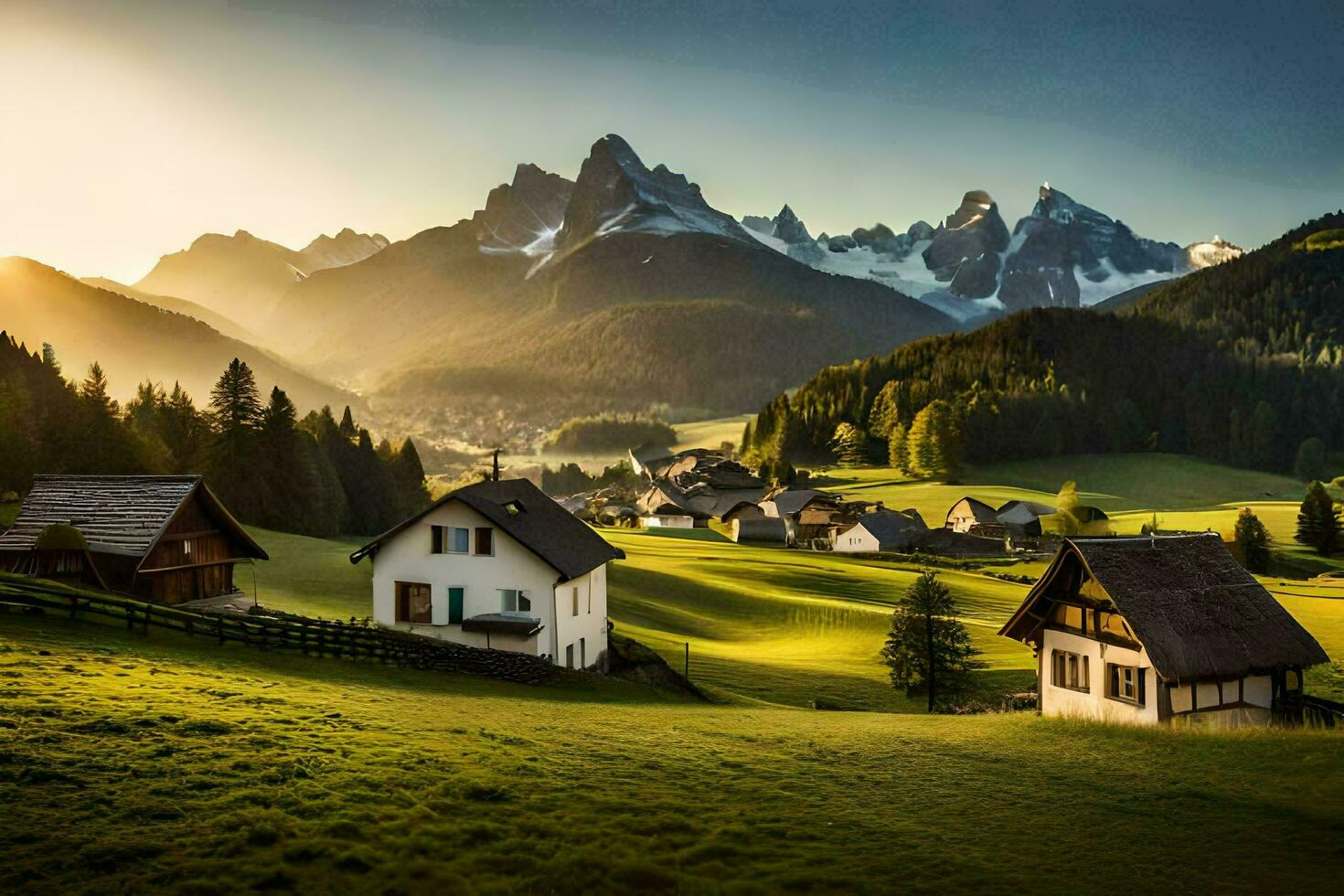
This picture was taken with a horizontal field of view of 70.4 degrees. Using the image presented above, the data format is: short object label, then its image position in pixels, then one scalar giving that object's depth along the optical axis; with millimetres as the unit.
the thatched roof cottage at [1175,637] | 28328
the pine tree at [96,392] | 81438
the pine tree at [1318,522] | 104250
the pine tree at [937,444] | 169500
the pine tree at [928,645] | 42562
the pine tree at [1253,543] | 92250
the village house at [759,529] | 129125
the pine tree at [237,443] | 85062
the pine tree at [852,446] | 195875
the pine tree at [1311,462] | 178862
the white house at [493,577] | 37875
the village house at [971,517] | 125431
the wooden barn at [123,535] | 37656
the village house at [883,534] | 108125
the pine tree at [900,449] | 181125
